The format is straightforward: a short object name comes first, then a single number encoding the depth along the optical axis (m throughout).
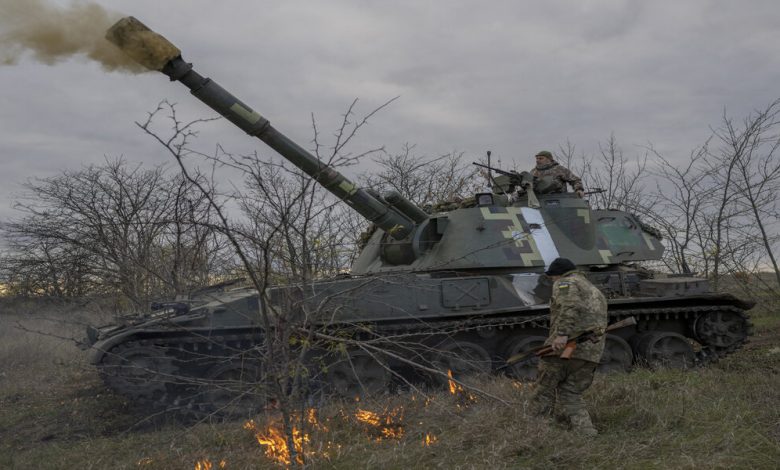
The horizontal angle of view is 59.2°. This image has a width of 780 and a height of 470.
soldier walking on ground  5.80
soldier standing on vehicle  10.22
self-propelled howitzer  8.23
